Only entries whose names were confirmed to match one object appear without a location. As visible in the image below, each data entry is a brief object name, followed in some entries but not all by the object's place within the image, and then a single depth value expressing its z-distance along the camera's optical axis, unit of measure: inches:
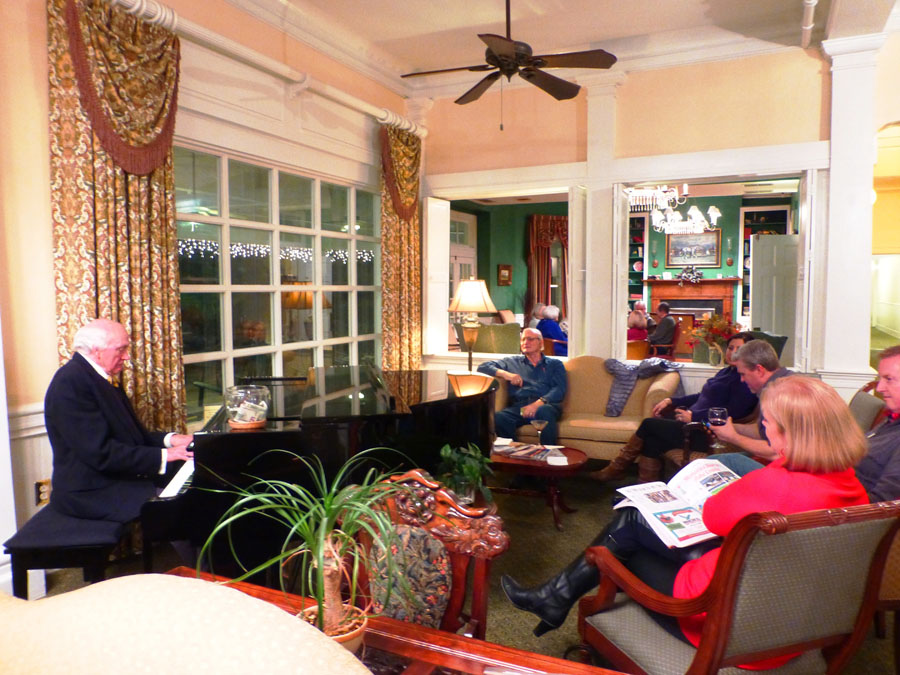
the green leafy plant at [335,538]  45.4
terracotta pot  48.3
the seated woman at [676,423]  172.1
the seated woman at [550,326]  319.3
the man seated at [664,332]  384.8
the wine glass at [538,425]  173.8
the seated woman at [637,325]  380.2
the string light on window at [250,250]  174.1
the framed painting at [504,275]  442.9
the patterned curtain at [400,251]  224.5
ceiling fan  138.3
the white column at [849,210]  185.6
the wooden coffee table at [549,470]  155.1
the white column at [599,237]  216.4
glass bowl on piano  103.3
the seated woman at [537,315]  324.5
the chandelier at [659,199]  328.5
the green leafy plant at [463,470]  118.5
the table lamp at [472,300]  231.0
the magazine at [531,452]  159.5
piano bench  99.0
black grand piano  98.0
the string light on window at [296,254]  192.5
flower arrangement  210.8
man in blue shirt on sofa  201.2
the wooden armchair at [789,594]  59.6
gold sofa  195.9
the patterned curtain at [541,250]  450.3
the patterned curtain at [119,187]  122.0
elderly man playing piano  107.7
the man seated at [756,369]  152.6
